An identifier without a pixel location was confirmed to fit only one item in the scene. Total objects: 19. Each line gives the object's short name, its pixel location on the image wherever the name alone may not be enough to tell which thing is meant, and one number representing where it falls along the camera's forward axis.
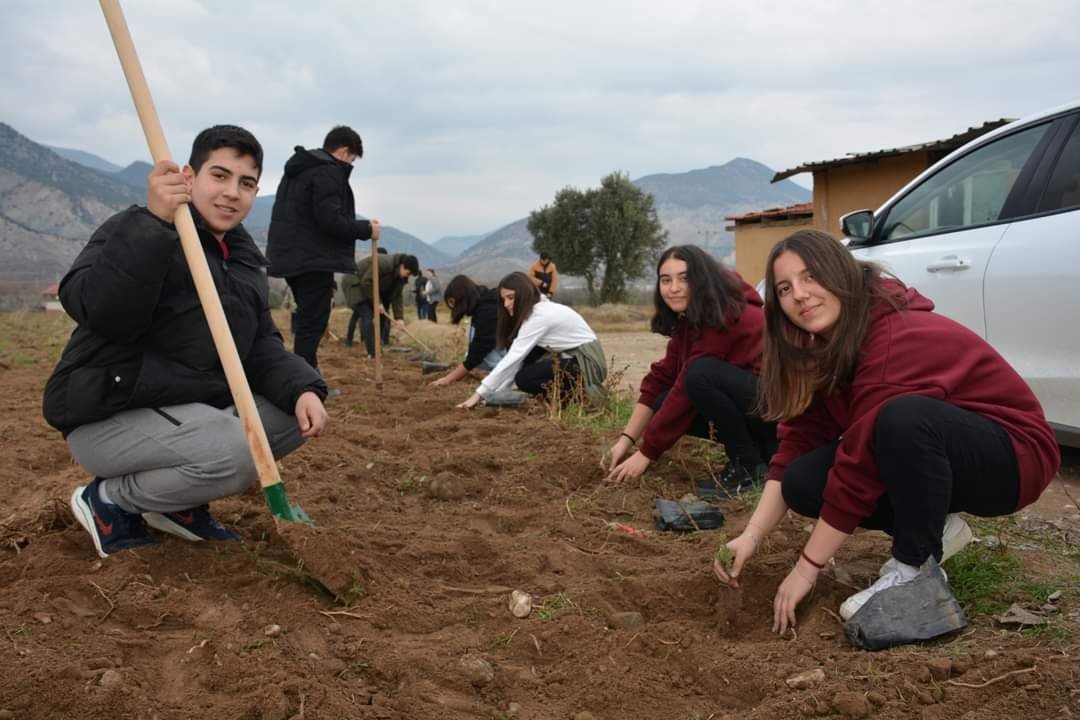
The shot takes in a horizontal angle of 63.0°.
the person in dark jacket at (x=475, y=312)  7.18
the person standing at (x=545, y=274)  15.16
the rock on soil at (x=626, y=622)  2.50
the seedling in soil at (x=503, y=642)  2.40
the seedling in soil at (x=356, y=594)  2.58
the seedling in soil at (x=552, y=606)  2.54
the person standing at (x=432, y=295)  20.16
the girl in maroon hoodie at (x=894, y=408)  2.26
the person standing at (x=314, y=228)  6.19
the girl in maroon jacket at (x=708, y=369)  3.88
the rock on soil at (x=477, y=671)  2.17
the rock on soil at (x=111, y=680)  1.99
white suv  3.78
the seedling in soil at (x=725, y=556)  2.57
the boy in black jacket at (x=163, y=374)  2.51
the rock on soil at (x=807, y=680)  2.09
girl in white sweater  5.92
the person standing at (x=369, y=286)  10.55
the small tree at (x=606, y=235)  33.88
